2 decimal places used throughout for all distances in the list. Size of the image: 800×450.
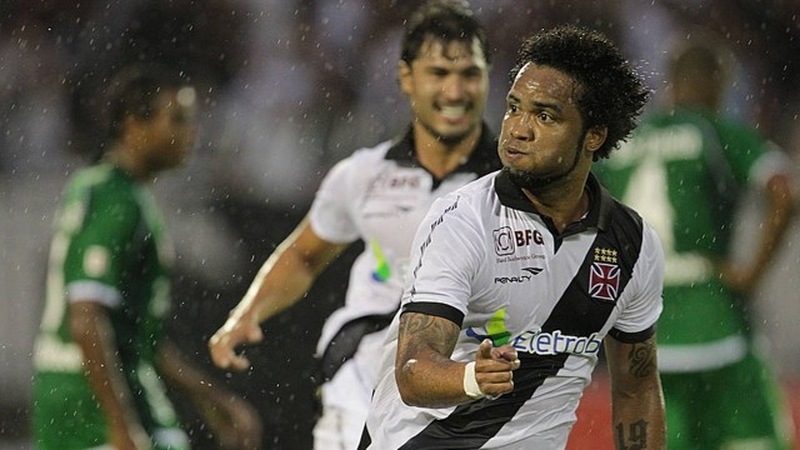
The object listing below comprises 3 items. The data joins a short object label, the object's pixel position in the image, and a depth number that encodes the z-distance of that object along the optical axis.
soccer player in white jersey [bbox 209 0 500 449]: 12.79
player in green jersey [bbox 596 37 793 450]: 14.18
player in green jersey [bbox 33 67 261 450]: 13.68
